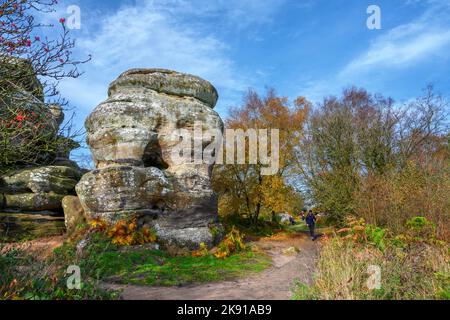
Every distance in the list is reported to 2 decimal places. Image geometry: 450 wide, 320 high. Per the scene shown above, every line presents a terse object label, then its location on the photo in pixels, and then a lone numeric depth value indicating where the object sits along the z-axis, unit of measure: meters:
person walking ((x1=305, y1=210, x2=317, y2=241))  17.47
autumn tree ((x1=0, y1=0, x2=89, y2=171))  6.35
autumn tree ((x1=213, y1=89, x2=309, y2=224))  20.03
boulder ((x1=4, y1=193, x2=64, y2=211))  13.11
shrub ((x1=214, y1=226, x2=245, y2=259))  11.10
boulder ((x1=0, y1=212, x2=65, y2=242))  12.44
